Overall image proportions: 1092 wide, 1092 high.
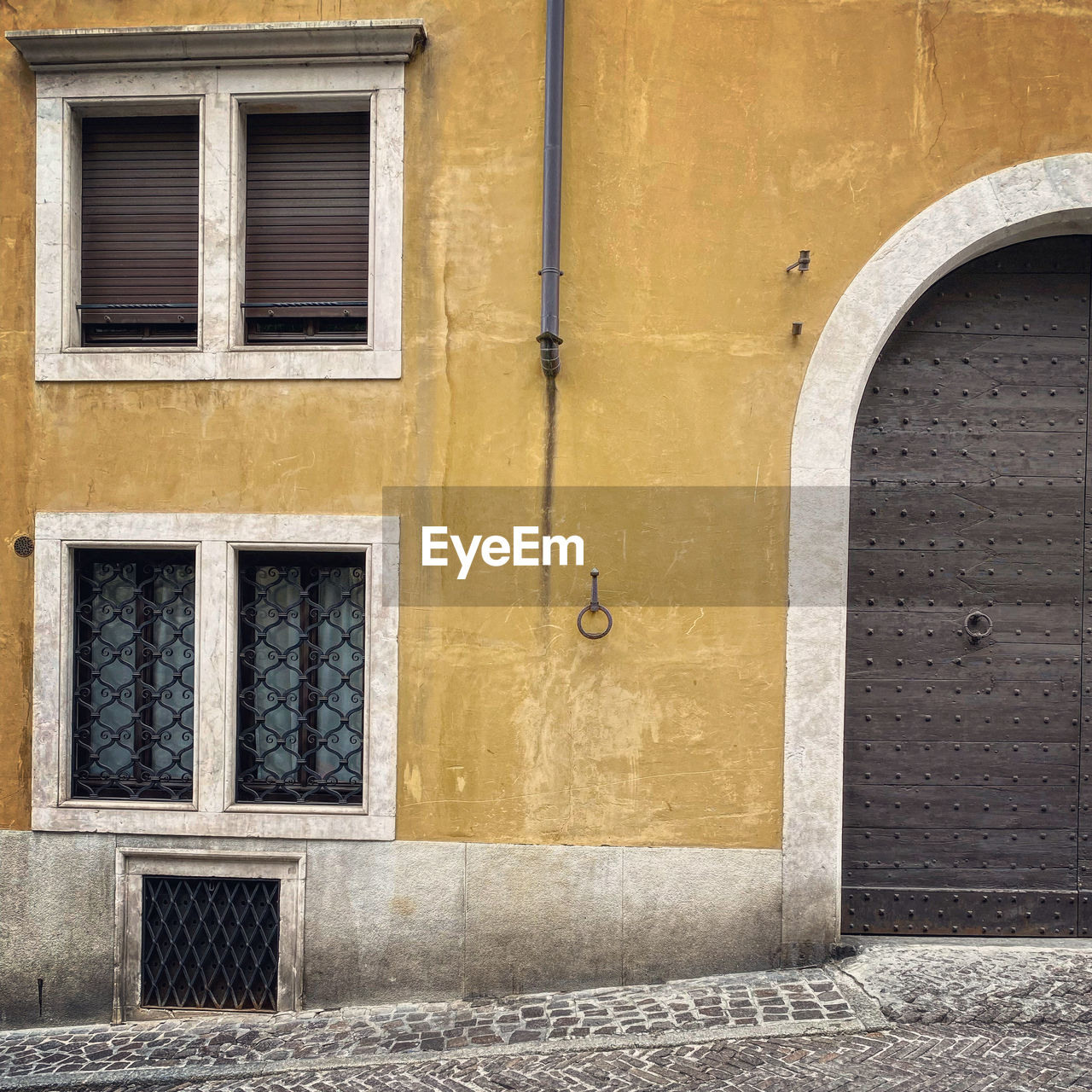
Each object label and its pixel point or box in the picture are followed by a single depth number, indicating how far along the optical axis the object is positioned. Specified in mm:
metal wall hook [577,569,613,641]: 4938
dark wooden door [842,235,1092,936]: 5262
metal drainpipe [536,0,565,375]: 4832
